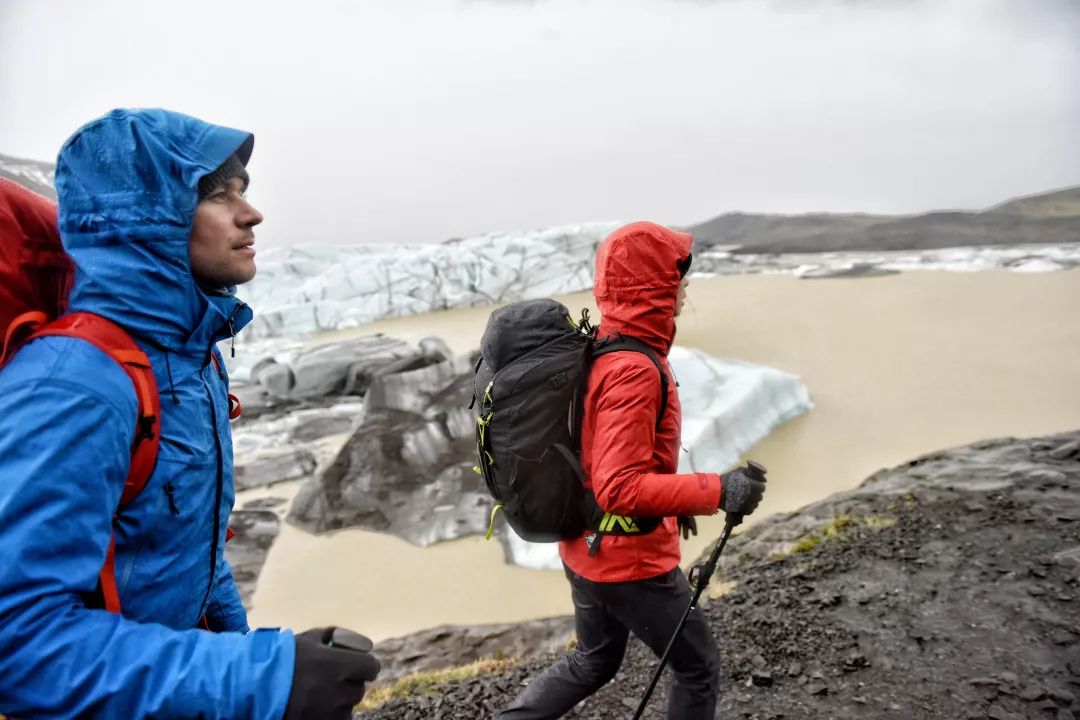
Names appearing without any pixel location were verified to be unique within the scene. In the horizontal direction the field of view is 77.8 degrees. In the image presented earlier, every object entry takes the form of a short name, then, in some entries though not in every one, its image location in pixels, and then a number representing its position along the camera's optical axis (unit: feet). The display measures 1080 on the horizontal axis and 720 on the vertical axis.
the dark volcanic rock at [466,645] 16.67
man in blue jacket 2.86
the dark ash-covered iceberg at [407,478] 30.01
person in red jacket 5.95
